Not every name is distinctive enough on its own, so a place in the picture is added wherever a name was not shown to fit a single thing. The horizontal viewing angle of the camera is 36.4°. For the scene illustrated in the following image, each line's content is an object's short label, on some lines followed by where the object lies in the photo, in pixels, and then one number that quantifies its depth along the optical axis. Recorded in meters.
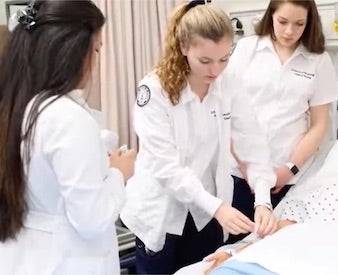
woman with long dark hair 1.07
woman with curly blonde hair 1.51
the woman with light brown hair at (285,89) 1.94
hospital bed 1.34
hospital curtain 2.77
